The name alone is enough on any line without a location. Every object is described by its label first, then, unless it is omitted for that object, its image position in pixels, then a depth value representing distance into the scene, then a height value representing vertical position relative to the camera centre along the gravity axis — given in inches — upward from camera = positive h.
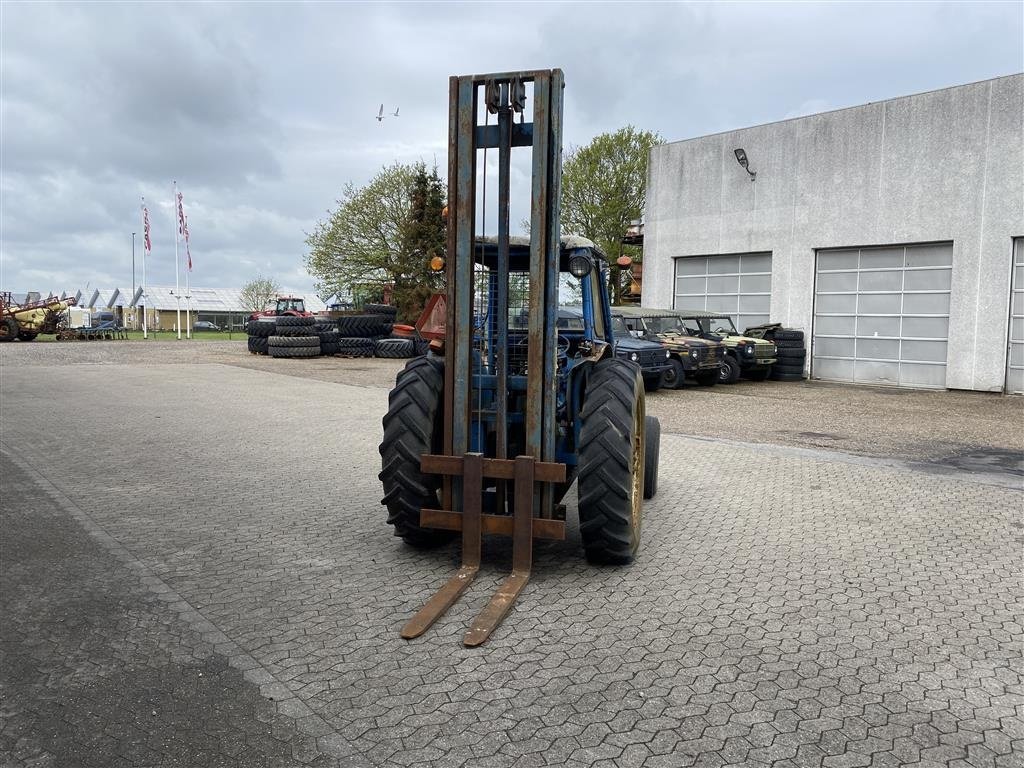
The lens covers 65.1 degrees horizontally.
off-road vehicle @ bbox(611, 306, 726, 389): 722.2 -17.1
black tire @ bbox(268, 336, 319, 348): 1123.3 -29.9
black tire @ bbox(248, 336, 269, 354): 1188.5 -36.7
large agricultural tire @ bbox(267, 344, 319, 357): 1126.6 -44.3
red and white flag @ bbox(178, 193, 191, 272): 1837.6 +213.8
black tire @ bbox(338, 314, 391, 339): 1187.9 -7.0
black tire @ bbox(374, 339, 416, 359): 1146.8 -38.4
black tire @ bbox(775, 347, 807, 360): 861.8 -29.8
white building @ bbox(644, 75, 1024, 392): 753.0 +100.2
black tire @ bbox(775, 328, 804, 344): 868.0 -9.5
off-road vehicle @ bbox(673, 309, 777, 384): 780.6 -21.3
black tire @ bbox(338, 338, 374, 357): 1182.3 -38.0
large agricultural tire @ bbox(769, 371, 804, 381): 864.9 -54.6
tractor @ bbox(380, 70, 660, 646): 189.8 -21.8
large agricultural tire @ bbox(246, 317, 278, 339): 1197.7 -11.8
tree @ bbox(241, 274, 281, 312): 3422.7 +117.6
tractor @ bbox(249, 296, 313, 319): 1610.5 +29.3
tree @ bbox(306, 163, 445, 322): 1515.7 +143.8
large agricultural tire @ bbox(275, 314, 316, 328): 1148.3 -0.7
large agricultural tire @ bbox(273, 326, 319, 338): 1138.7 -14.7
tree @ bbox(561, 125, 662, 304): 1517.0 +259.8
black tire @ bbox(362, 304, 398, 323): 1316.4 +19.3
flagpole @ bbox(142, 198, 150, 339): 1886.1 +206.4
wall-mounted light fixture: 928.9 +191.2
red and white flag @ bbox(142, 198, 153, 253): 1886.1 +206.4
